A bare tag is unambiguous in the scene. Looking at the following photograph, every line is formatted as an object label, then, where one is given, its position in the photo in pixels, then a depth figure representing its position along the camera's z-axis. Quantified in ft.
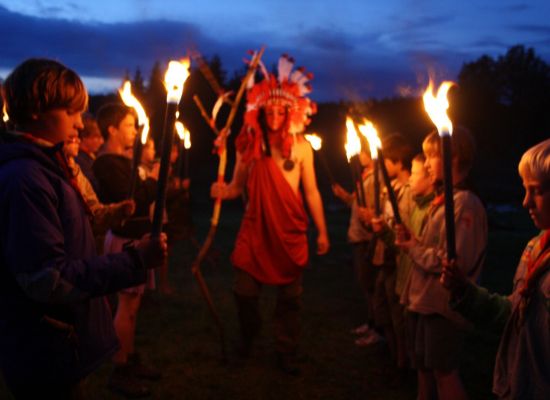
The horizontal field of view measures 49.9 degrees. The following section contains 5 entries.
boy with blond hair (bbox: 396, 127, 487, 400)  10.87
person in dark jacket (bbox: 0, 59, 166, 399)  6.90
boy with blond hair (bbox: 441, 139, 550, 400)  7.25
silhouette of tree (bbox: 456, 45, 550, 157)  64.23
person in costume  17.24
